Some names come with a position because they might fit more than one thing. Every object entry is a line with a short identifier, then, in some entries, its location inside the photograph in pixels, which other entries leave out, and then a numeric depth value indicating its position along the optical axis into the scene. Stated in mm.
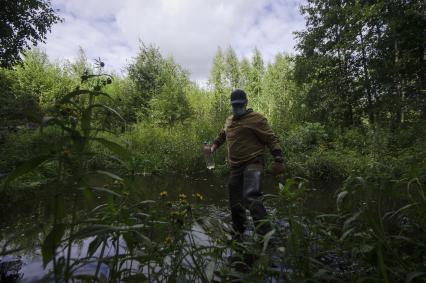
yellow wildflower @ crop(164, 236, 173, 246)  1679
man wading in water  3730
